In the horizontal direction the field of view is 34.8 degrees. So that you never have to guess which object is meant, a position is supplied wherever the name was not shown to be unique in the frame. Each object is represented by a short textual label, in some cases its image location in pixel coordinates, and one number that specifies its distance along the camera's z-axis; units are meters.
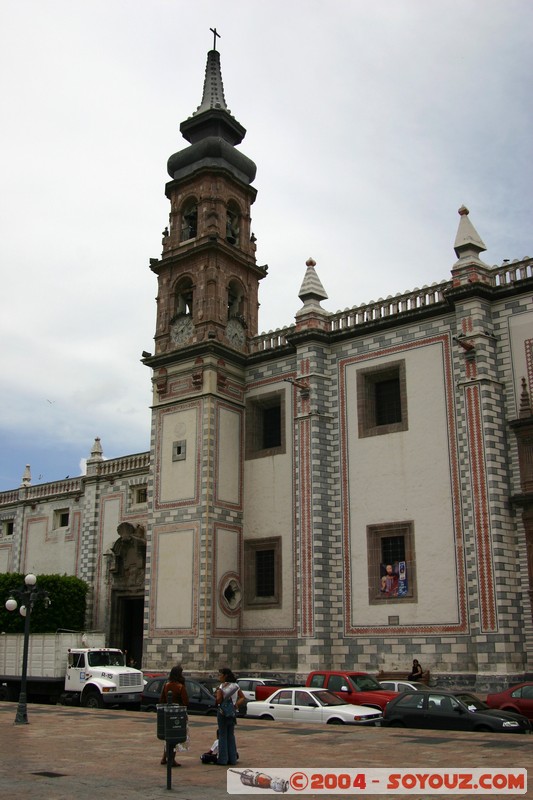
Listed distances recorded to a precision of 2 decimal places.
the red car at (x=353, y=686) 22.39
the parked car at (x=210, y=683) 26.81
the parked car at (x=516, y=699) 20.39
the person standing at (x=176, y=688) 14.70
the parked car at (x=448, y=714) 18.47
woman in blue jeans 14.17
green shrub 40.75
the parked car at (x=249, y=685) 24.65
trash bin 12.79
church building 27.25
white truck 28.17
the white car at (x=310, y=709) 20.58
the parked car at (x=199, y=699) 24.30
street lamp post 22.23
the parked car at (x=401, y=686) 23.34
